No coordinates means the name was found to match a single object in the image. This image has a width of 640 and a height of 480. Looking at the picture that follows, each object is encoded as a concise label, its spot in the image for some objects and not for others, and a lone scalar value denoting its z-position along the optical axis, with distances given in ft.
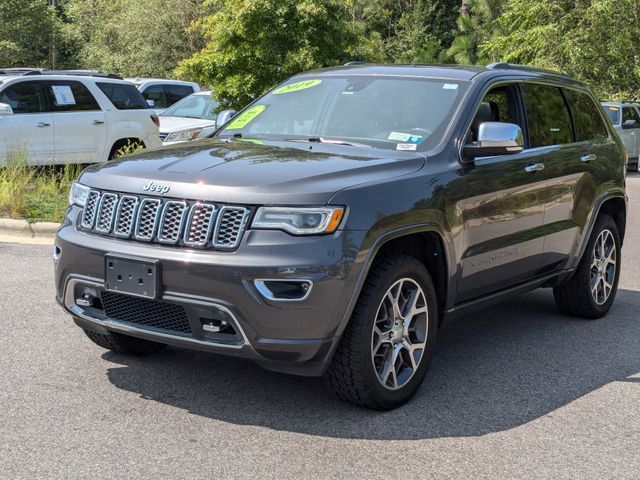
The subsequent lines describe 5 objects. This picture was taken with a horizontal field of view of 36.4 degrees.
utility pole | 127.53
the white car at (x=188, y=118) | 54.39
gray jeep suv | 14.89
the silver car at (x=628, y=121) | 78.74
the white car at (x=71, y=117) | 44.88
